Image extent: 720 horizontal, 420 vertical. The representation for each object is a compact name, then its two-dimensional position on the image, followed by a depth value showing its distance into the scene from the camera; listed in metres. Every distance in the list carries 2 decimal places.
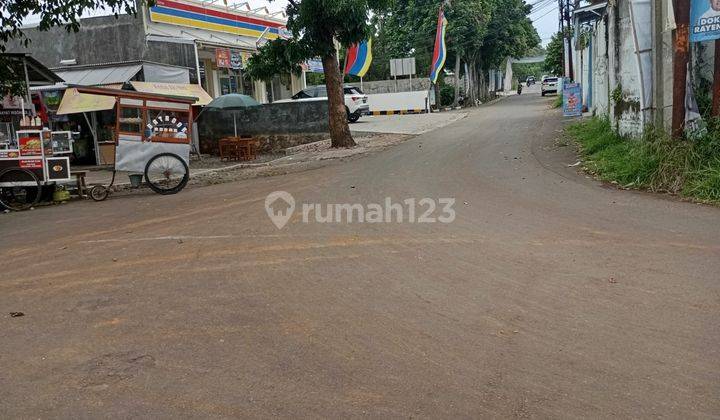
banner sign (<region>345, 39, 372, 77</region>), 23.58
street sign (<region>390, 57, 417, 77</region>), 37.08
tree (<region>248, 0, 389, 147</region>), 17.12
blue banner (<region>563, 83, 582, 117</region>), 23.98
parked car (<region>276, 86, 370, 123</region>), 28.02
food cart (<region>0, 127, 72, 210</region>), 11.21
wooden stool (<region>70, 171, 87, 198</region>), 12.32
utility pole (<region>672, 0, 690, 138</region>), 9.80
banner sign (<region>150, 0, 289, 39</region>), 21.55
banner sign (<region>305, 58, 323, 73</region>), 29.87
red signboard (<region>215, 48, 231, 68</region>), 23.44
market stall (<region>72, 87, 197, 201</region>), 11.94
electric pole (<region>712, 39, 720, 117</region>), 9.55
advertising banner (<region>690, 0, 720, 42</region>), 9.43
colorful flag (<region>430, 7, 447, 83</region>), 31.72
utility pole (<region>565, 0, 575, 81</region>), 35.22
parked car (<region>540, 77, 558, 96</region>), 54.34
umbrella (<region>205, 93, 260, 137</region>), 19.12
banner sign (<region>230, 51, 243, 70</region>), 24.25
